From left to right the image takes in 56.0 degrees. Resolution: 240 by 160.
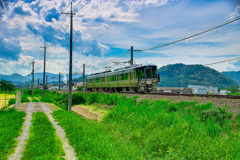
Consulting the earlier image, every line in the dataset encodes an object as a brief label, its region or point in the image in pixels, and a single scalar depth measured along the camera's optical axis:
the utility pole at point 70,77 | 23.89
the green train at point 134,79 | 26.53
